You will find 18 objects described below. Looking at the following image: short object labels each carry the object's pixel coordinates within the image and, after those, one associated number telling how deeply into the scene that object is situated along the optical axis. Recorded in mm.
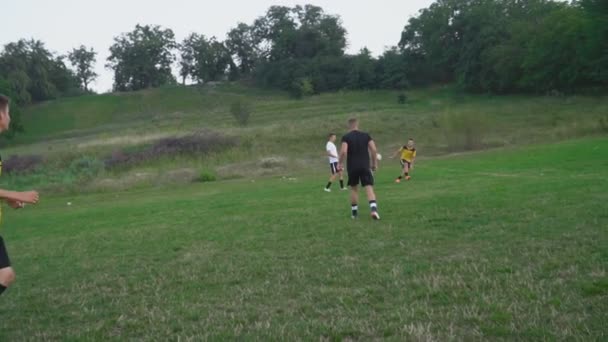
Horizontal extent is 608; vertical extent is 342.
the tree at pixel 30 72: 93750
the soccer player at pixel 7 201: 4950
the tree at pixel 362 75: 99188
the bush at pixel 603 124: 43866
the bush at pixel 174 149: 42600
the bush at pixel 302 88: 92500
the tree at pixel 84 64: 129125
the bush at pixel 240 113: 62031
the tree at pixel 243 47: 130125
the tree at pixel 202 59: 124875
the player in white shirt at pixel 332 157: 21312
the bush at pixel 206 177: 34250
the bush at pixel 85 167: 38875
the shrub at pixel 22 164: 42875
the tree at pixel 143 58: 121812
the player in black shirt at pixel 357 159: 12141
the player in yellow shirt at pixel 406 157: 23969
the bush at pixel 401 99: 80750
